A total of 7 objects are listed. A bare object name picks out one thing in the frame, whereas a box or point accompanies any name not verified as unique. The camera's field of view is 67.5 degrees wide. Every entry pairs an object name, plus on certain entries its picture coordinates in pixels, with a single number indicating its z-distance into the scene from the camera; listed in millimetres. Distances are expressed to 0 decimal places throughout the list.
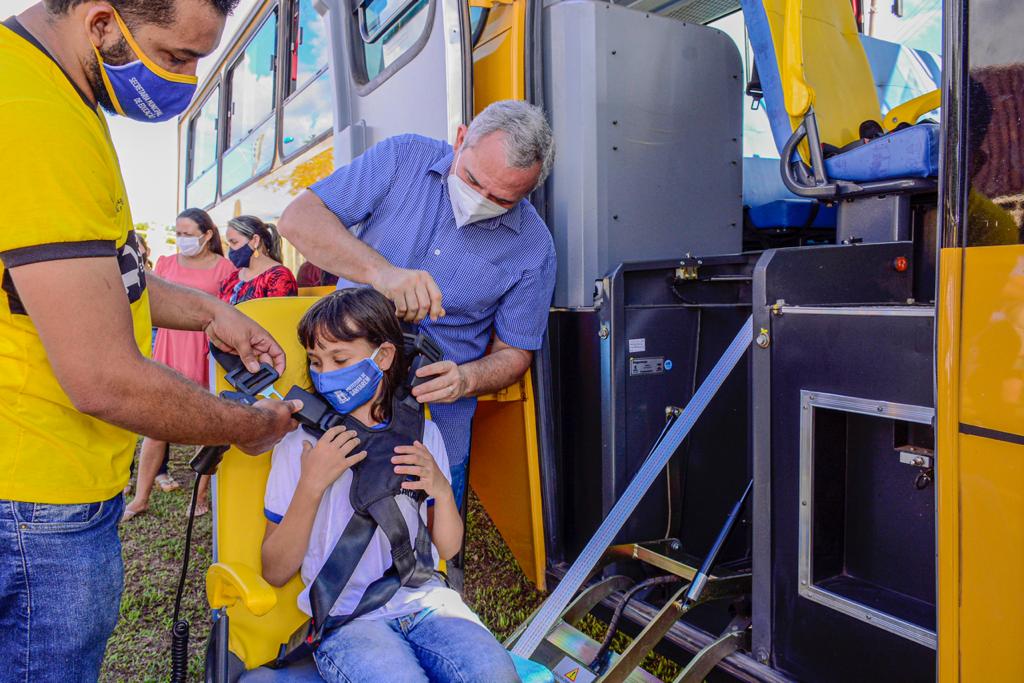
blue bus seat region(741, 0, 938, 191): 2262
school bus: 1243
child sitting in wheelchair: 1629
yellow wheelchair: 1628
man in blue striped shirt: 2188
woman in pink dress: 4223
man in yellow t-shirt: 1074
